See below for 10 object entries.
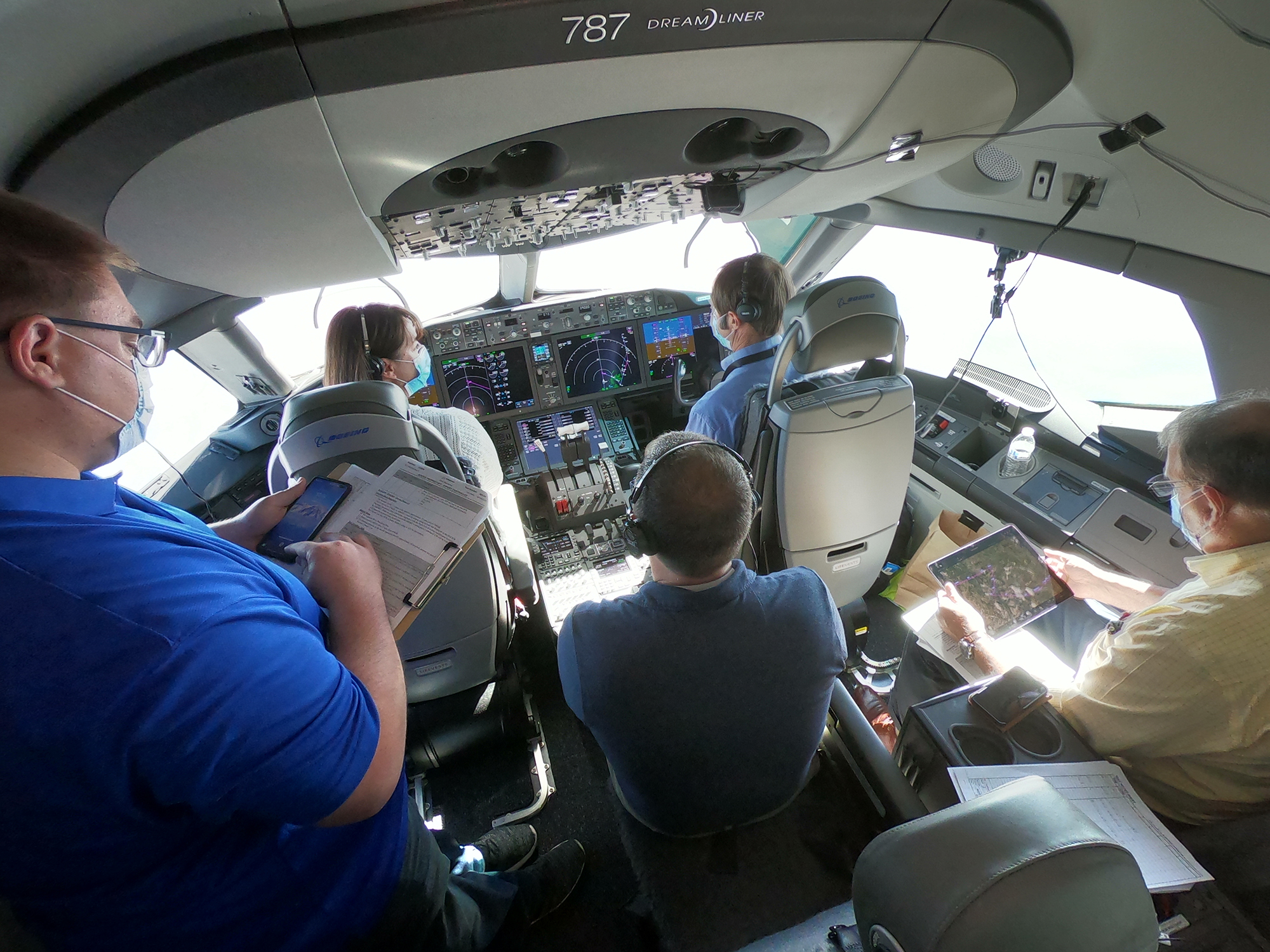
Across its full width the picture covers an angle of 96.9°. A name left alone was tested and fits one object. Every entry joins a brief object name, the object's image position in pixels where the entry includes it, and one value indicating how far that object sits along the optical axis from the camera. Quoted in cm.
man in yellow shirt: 105
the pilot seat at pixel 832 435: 181
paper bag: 266
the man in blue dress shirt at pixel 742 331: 225
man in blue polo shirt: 59
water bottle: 265
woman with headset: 211
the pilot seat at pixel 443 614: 133
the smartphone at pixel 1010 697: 123
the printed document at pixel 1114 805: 101
